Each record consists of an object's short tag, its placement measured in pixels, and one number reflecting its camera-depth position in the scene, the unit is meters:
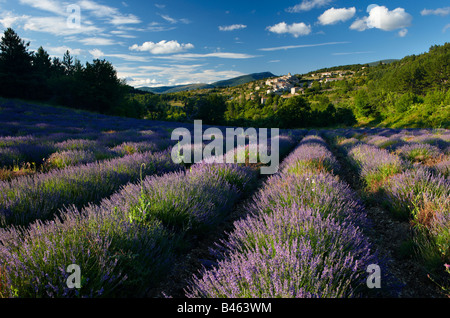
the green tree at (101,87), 33.97
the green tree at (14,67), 29.17
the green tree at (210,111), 54.25
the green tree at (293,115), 48.47
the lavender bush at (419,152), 5.63
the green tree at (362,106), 46.34
